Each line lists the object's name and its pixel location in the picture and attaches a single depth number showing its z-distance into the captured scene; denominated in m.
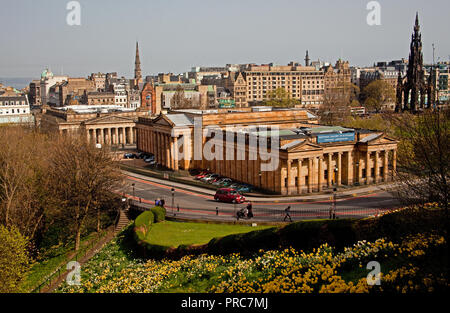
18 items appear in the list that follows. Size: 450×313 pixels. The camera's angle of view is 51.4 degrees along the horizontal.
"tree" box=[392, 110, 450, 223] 20.55
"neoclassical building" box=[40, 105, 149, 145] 121.75
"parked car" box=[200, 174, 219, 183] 76.42
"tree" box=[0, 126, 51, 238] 51.38
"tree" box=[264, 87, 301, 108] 164.75
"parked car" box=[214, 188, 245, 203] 59.69
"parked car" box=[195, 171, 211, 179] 79.36
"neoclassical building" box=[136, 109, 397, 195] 63.97
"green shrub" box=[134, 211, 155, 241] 45.38
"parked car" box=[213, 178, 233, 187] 72.43
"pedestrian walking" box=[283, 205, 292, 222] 47.41
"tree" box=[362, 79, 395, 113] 172.23
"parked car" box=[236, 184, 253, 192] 66.81
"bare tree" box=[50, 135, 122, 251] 54.88
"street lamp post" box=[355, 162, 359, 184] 68.75
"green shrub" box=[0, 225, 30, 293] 36.88
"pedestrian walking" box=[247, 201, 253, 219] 49.62
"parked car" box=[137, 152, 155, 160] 103.72
